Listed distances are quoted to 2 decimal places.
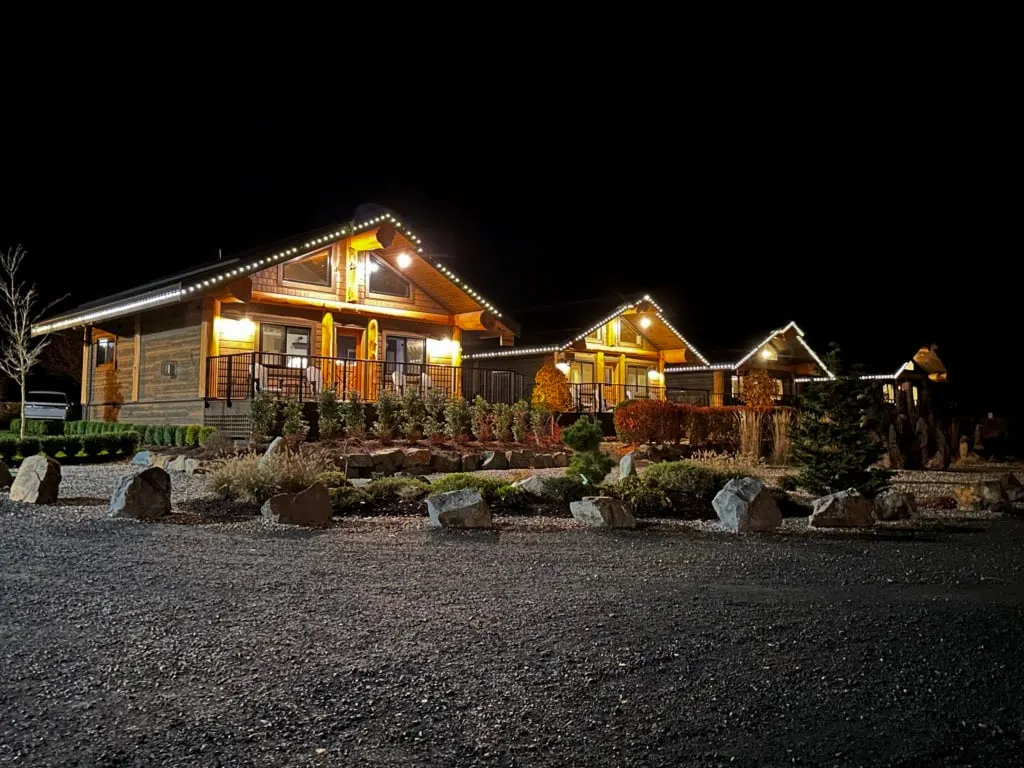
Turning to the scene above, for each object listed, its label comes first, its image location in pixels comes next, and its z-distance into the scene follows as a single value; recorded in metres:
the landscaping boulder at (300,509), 8.27
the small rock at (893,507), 9.57
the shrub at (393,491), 9.48
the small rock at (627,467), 11.18
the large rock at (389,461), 14.40
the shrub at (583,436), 11.70
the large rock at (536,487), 9.78
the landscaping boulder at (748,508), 8.29
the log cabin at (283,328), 19.14
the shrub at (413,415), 16.70
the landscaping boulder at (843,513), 8.71
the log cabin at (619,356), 29.38
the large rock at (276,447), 12.33
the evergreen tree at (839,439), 10.30
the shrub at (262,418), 15.55
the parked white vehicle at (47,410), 25.03
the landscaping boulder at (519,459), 15.91
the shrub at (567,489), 9.74
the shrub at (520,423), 18.19
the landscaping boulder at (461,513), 8.01
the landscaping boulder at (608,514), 8.39
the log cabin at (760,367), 35.84
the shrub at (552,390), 23.34
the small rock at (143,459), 15.05
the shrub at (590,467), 10.11
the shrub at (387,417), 16.31
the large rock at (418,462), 14.77
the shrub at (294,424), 15.09
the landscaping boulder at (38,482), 9.45
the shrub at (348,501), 9.04
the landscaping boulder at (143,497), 8.40
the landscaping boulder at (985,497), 10.50
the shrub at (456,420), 17.30
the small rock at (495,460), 15.56
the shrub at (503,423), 17.95
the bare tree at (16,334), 19.97
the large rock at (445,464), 15.19
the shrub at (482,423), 17.80
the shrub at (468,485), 9.56
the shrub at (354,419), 16.17
